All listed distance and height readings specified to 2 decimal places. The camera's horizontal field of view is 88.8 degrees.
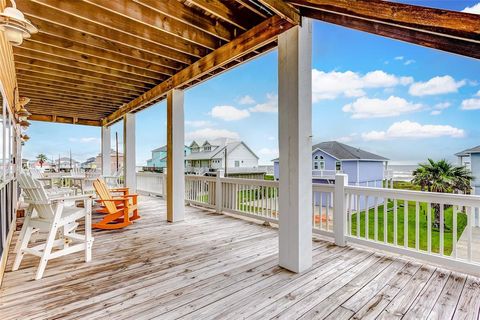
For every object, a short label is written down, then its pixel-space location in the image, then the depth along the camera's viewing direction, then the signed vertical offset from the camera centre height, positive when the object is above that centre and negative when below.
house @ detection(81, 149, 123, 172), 23.83 +0.13
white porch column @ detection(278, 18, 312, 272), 2.73 +0.17
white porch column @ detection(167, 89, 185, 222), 5.08 +0.10
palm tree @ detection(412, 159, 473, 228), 8.11 -0.67
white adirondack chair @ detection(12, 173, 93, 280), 2.75 -0.73
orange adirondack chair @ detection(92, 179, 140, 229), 4.54 -0.96
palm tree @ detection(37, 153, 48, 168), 22.07 +0.46
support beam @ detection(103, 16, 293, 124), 2.93 +1.57
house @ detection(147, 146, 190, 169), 30.10 +0.37
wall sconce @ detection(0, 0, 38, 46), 1.71 +0.98
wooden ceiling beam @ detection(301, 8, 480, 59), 1.75 +1.03
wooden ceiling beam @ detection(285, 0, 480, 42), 1.57 +1.06
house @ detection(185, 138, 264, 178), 24.88 +0.24
